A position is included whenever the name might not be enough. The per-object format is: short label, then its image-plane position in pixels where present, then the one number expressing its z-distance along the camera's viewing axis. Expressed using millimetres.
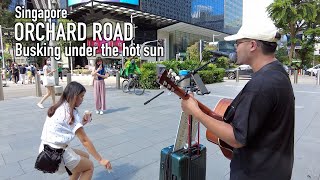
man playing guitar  1278
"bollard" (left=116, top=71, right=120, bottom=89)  13211
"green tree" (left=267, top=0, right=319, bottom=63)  29672
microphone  1550
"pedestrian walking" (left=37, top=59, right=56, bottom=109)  7738
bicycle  11003
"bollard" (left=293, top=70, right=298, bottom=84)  17591
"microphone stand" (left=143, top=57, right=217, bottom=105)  1938
